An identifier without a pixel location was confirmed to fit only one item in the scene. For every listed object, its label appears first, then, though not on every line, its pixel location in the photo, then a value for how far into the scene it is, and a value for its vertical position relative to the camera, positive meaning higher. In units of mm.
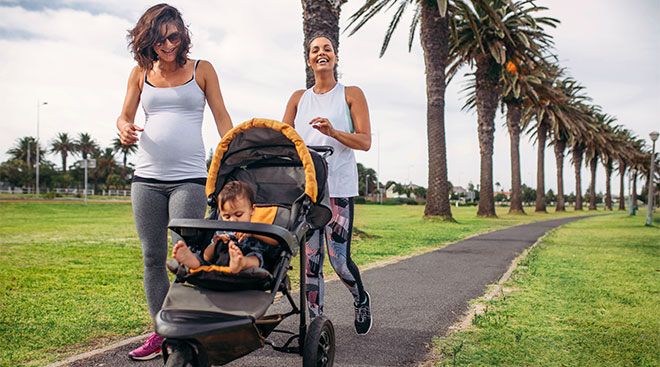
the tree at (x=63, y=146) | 99438 +10062
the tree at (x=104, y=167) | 86375 +5176
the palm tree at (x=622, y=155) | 62006 +4997
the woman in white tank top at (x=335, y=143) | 3592 +372
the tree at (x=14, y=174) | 60500 +2823
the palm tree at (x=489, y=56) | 26281 +7579
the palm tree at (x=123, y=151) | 91012 +8244
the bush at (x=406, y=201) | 88150 -1189
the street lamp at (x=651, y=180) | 26453 +731
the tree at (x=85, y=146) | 98688 +9967
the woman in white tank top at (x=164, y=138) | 3277 +389
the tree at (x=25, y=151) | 88619 +8313
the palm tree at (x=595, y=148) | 50947 +4987
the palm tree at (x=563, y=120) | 36062 +5725
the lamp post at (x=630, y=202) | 41094 -733
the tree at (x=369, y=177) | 151075 +5324
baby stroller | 2301 -373
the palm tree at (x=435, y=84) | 20438 +4570
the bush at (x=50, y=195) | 45331 +122
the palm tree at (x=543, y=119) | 34219 +6009
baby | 2451 -248
